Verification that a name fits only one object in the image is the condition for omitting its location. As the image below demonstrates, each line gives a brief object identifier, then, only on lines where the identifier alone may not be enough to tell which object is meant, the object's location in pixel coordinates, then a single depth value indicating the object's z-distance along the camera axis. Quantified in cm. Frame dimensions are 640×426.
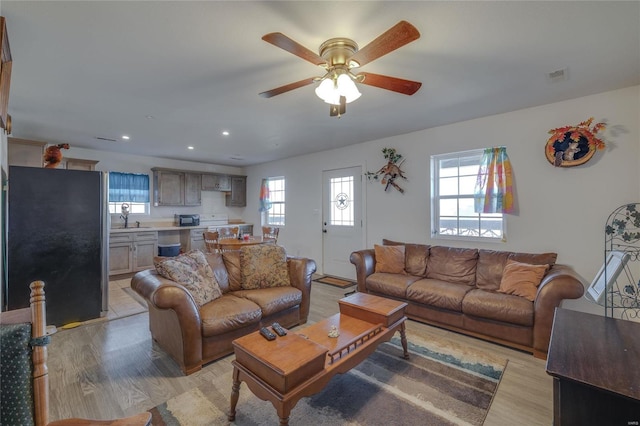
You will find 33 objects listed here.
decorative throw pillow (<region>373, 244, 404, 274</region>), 377
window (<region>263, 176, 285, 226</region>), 654
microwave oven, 616
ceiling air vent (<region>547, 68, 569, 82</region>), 235
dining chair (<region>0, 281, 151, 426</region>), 98
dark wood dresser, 104
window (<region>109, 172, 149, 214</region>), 553
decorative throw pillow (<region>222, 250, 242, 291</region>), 308
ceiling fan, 158
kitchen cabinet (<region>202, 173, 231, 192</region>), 668
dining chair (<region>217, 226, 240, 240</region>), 538
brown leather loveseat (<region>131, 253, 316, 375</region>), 221
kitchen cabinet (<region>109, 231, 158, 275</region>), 504
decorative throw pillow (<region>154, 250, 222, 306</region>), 249
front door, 497
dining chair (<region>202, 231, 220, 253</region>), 471
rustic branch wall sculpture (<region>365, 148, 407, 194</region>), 435
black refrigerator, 291
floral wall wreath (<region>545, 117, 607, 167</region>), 285
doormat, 474
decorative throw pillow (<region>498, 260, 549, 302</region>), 274
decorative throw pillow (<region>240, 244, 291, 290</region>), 309
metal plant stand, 266
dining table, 442
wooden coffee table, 149
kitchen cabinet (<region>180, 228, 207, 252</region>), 622
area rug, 176
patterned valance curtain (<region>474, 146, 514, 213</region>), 336
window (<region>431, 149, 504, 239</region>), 367
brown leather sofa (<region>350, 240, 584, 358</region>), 249
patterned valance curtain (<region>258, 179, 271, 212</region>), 679
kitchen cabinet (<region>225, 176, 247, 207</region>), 721
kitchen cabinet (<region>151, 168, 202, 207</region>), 598
